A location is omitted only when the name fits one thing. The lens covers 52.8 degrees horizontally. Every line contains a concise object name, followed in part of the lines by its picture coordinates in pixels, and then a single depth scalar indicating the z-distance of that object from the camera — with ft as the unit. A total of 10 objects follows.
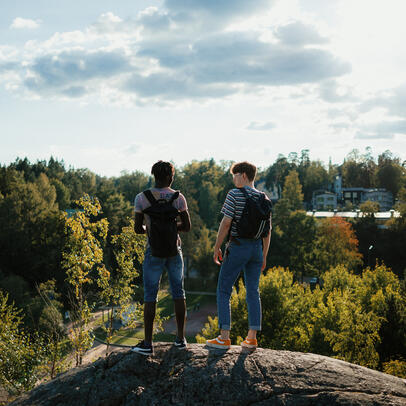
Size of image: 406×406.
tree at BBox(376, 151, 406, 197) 313.73
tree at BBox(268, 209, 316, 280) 152.46
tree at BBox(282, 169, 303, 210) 210.18
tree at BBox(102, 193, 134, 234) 184.85
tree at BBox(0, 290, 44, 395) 43.50
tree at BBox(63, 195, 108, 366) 34.45
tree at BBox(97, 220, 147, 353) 38.04
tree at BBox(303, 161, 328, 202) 325.83
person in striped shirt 19.48
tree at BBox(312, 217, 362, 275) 150.10
